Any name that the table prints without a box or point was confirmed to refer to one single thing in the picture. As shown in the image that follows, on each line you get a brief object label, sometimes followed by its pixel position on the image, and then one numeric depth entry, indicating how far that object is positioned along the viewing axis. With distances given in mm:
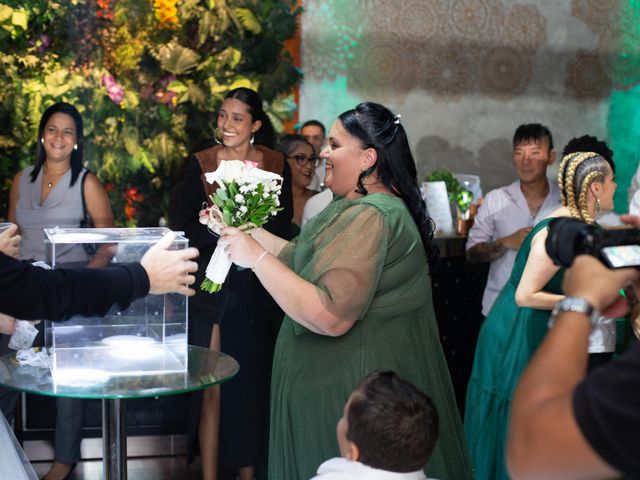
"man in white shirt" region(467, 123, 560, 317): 5535
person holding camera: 1317
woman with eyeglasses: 5633
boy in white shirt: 2201
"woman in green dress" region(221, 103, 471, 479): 2863
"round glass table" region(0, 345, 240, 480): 2715
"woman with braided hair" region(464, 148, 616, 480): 3743
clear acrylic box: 2900
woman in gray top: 5000
